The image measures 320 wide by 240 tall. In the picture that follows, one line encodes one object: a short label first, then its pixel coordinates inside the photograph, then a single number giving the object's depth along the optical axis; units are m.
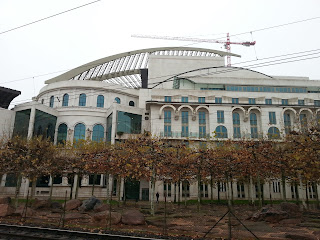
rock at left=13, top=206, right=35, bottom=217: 19.10
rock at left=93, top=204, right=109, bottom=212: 22.59
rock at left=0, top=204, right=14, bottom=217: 18.43
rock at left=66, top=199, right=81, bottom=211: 23.67
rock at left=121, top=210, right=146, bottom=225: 16.89
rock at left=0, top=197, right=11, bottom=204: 23.44
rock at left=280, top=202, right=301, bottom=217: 20.66
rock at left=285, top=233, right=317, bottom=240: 13.04
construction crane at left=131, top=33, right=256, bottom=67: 129.14
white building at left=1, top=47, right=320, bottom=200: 46.91
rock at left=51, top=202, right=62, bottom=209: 25.15
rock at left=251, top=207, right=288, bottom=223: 18.83
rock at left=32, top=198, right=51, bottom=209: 23.55
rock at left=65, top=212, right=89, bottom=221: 18.67
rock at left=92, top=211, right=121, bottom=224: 16.80
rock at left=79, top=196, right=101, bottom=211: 22.91
